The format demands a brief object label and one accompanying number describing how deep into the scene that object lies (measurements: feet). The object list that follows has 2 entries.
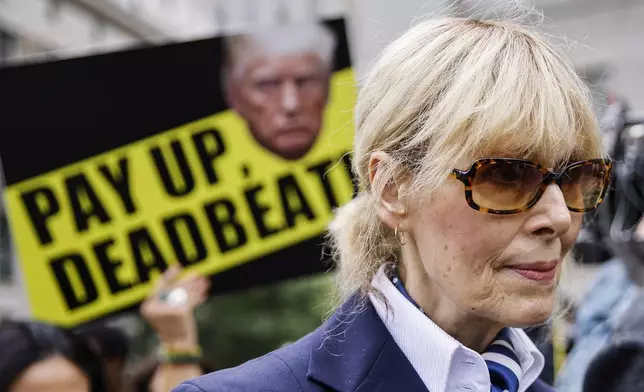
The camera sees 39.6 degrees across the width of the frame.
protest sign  10.45
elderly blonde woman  4.77
